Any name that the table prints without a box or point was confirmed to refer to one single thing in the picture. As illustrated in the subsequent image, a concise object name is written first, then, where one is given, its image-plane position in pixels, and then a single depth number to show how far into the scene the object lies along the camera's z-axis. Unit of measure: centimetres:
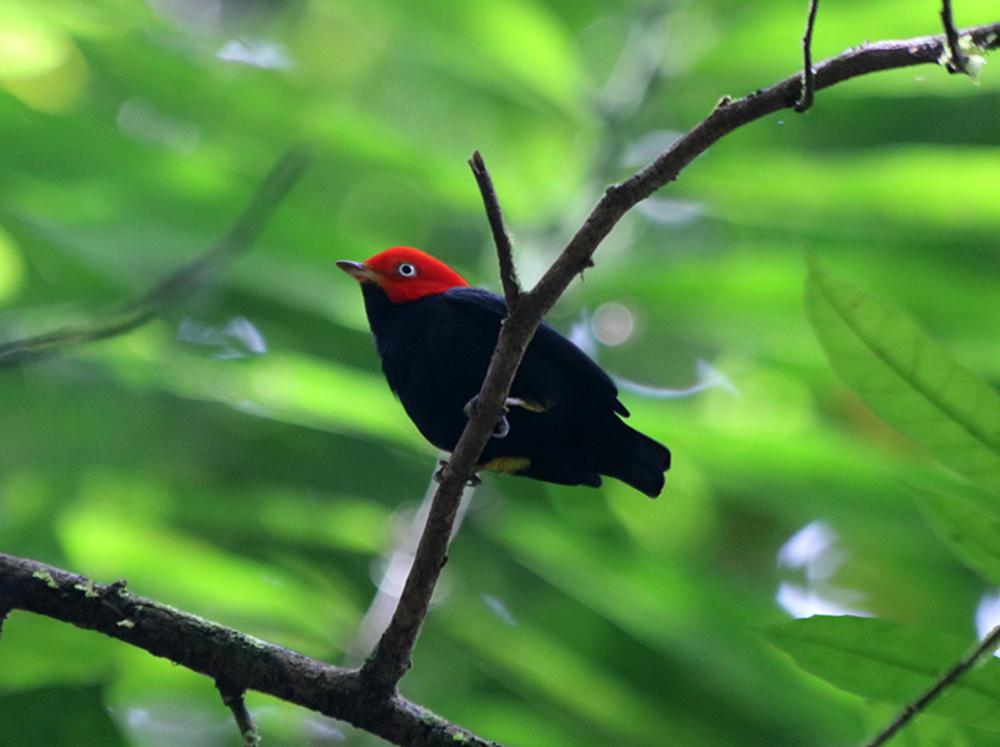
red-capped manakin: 766
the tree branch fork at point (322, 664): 516
